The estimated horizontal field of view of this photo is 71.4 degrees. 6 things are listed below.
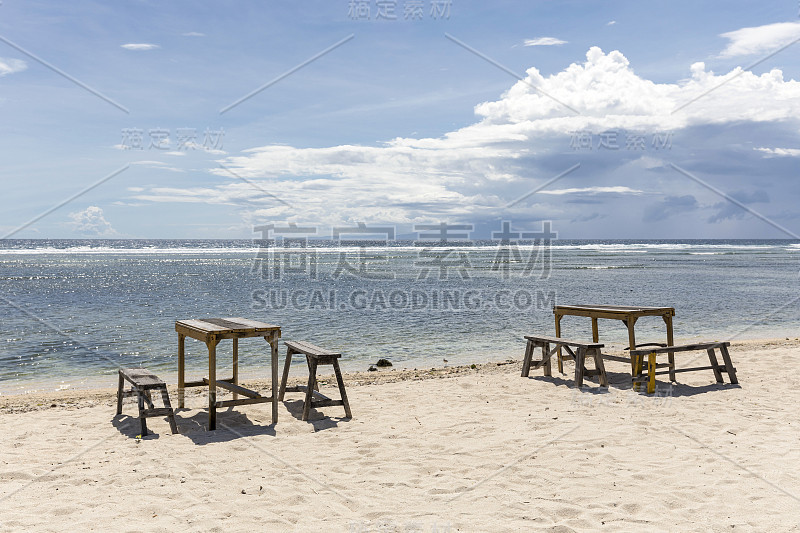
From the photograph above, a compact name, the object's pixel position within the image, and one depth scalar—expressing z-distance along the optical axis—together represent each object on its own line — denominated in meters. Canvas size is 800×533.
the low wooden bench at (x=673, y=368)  8.38
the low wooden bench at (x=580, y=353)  8.86
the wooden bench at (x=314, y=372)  7.32
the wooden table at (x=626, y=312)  8.81
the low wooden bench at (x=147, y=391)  6.77
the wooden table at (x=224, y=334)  6.84
